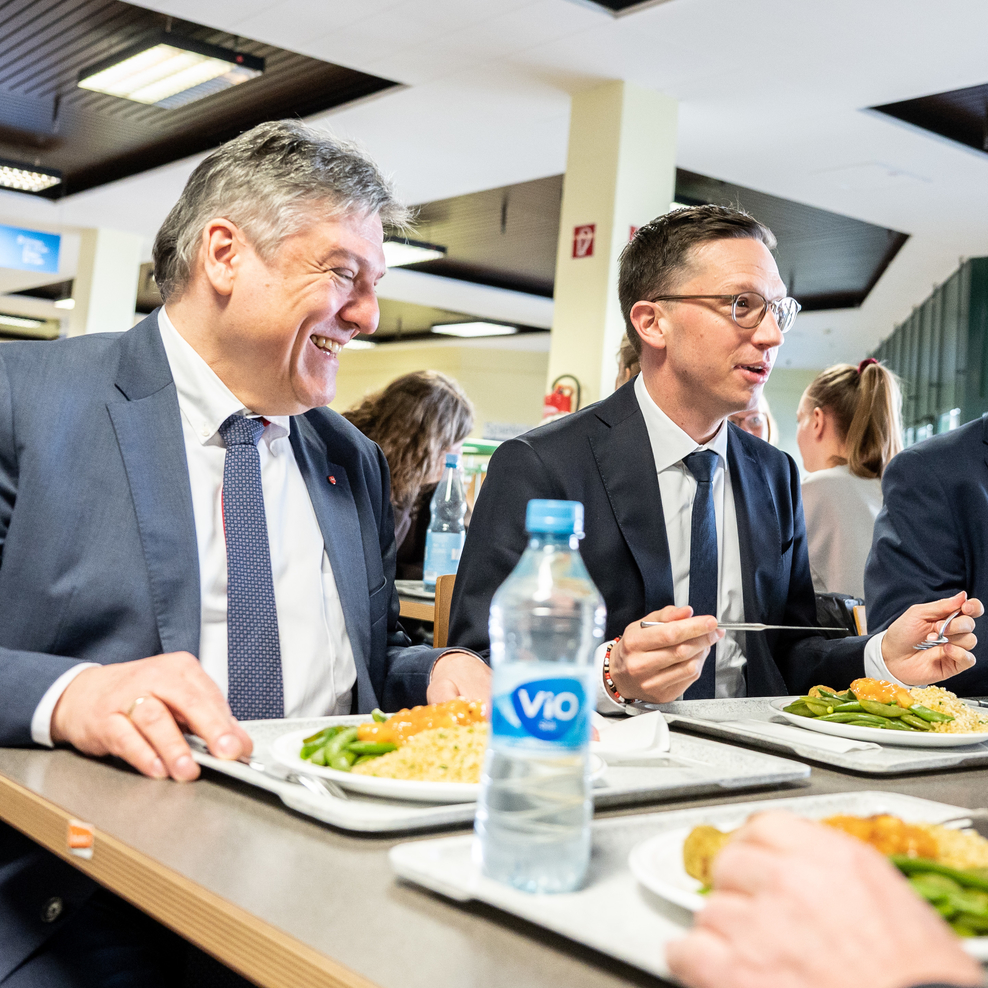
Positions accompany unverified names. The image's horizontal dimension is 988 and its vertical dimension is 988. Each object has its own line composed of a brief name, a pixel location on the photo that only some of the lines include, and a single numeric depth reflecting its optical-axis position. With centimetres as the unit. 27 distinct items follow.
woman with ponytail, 402
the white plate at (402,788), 87
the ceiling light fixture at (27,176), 775
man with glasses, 179
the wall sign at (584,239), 555
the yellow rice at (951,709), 133
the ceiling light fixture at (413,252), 882
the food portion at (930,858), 61
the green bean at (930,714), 134
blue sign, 934
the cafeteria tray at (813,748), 119
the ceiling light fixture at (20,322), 1529
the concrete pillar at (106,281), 970
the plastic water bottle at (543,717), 66
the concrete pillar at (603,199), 542
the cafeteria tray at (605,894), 61
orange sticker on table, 81
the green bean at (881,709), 135
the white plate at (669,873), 61
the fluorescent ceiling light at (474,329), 1334
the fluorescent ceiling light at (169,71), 532
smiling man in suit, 104
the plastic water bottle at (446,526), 441
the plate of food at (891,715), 128
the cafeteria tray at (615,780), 84
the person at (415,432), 440
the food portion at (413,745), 91
